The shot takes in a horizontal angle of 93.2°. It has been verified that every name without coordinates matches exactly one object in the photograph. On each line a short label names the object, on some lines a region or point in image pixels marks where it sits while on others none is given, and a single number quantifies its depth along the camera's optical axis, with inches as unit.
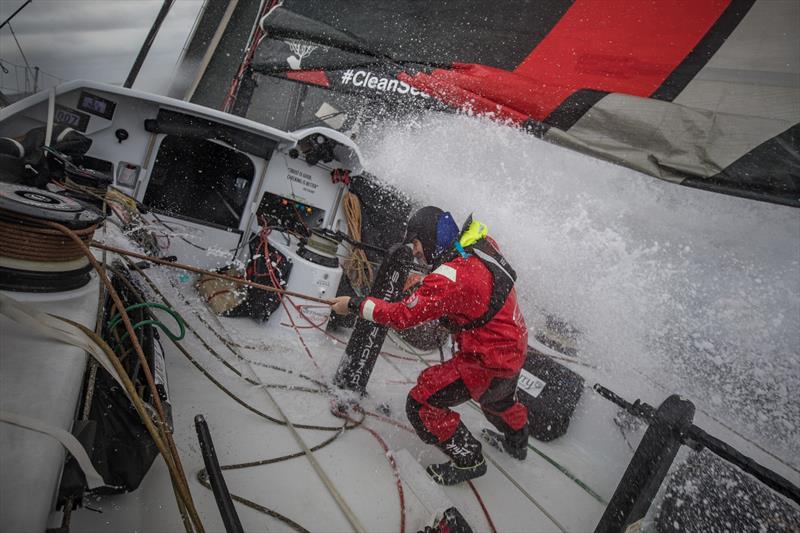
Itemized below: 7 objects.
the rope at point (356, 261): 181.5
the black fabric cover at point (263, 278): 149.4
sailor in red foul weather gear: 86.6
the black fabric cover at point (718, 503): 83.9
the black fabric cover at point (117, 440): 54.0
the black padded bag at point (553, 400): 126.3
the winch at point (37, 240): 47.2
